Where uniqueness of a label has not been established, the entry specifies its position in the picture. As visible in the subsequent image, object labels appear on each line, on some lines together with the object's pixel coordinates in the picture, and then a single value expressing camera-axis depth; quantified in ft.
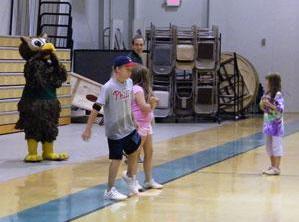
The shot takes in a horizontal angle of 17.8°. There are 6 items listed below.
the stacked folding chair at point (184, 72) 71.42
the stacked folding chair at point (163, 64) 71.50
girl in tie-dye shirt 37.70
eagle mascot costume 41.60
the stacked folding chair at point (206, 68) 71.64
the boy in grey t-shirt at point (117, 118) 29.95
